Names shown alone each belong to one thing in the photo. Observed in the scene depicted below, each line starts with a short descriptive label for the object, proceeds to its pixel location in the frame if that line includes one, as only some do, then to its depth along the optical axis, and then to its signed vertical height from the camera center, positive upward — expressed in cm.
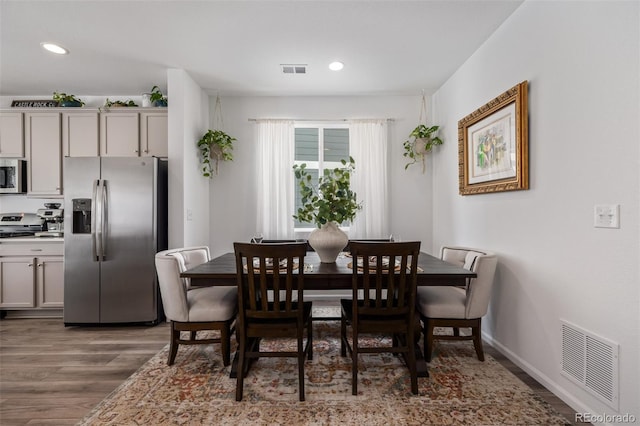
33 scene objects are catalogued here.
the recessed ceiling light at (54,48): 284 +161
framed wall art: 225 +58
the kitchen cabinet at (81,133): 372 +101
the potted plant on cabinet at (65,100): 374 +143
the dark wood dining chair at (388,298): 185 -55
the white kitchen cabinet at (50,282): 346 -77
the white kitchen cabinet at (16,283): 345 -77
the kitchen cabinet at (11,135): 372 +99
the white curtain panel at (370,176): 408 +50
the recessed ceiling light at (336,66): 320 +159
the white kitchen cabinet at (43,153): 372 +77
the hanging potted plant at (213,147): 374 +85
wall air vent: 157 -85
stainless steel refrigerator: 319 -35
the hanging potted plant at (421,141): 386 +93
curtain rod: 413 +130
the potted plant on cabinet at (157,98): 363 +141
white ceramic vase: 242 -22
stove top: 389 -9
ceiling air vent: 325 +160
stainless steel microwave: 369 +48
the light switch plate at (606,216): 155 -2
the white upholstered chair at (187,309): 225 -71
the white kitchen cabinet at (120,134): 369 +99
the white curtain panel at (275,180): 407 +46
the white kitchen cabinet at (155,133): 367 +100
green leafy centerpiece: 235 +2
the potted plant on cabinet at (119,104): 372 +138
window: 419 +97
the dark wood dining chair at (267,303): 183 -57
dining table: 202 -42
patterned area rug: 175 -118
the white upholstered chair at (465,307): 228 -72
